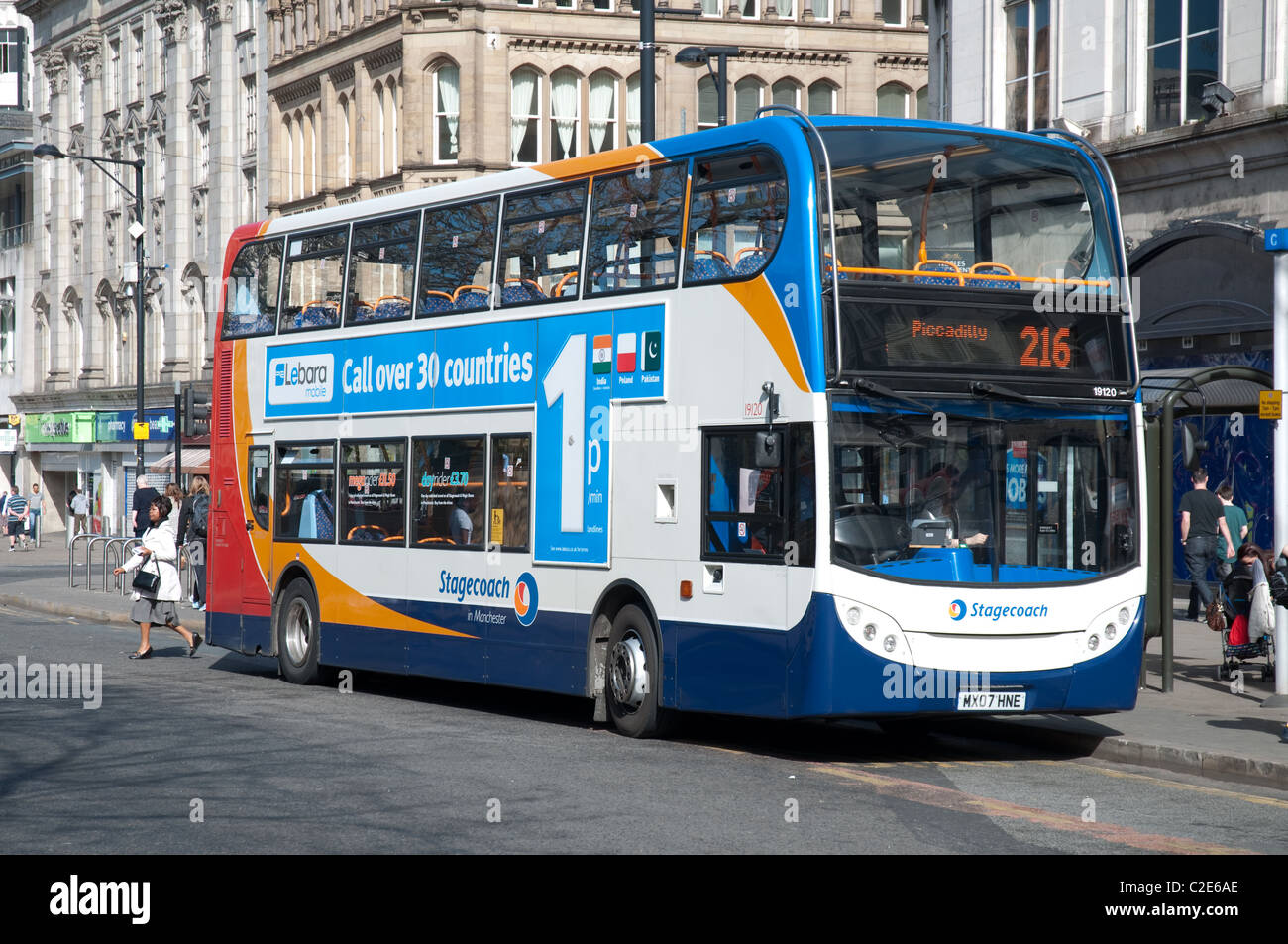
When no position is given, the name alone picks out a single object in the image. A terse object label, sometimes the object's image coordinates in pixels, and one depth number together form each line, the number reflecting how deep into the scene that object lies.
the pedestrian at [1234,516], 20.41
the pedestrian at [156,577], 19.91
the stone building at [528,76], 43.81
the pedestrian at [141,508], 32.06
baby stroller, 16.16
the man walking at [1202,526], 19.67
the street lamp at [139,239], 41.31
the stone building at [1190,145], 22.14
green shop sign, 62.91
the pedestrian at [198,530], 26.45
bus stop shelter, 14.87
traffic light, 29.00
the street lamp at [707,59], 23.98
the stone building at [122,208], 54.78
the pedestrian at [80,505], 55.31
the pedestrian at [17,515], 52.50
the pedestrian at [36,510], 55.22
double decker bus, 11.65
